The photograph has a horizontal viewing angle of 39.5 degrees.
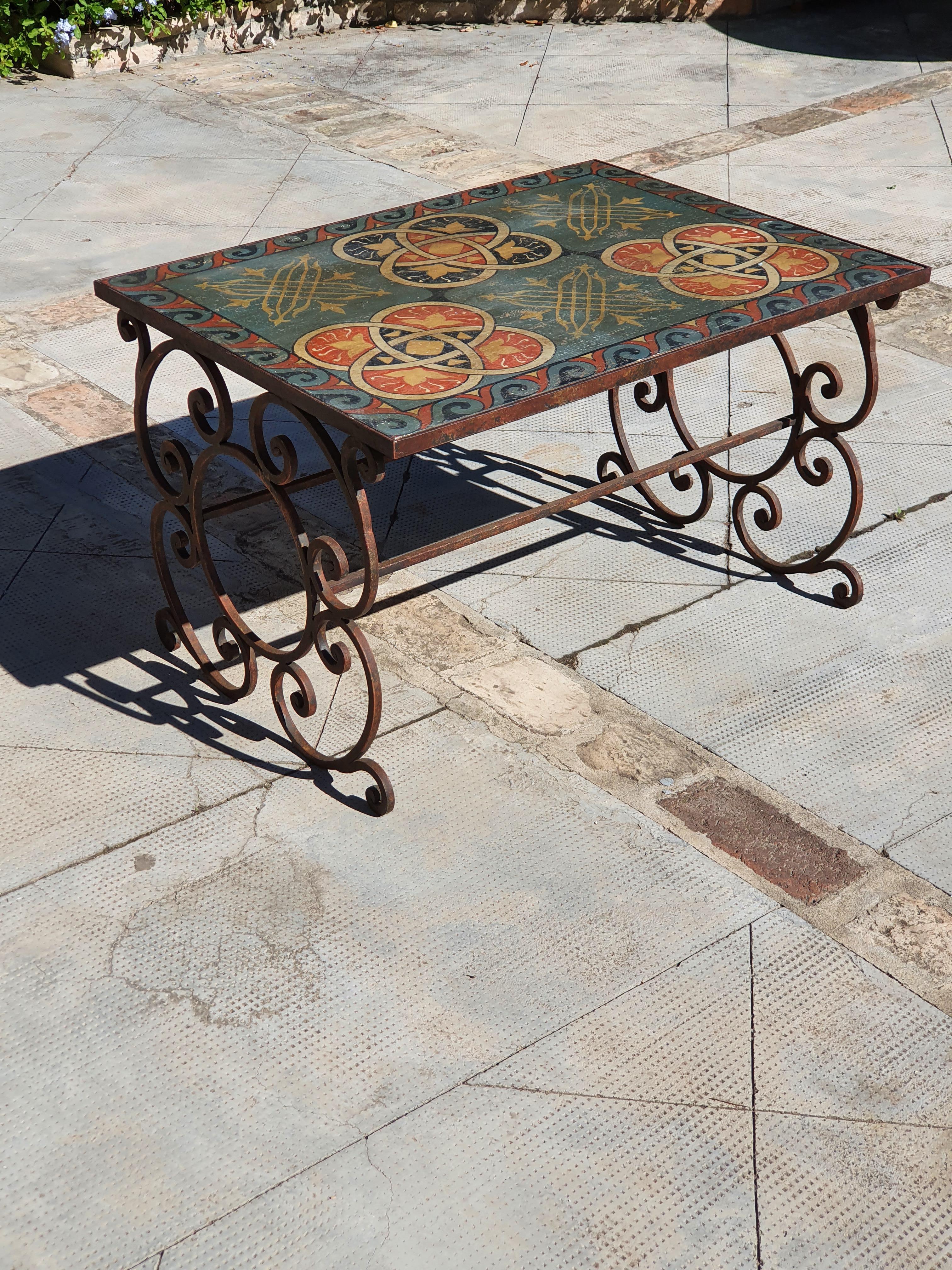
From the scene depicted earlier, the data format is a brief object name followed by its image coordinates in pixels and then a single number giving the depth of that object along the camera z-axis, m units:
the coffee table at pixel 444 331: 3.01
